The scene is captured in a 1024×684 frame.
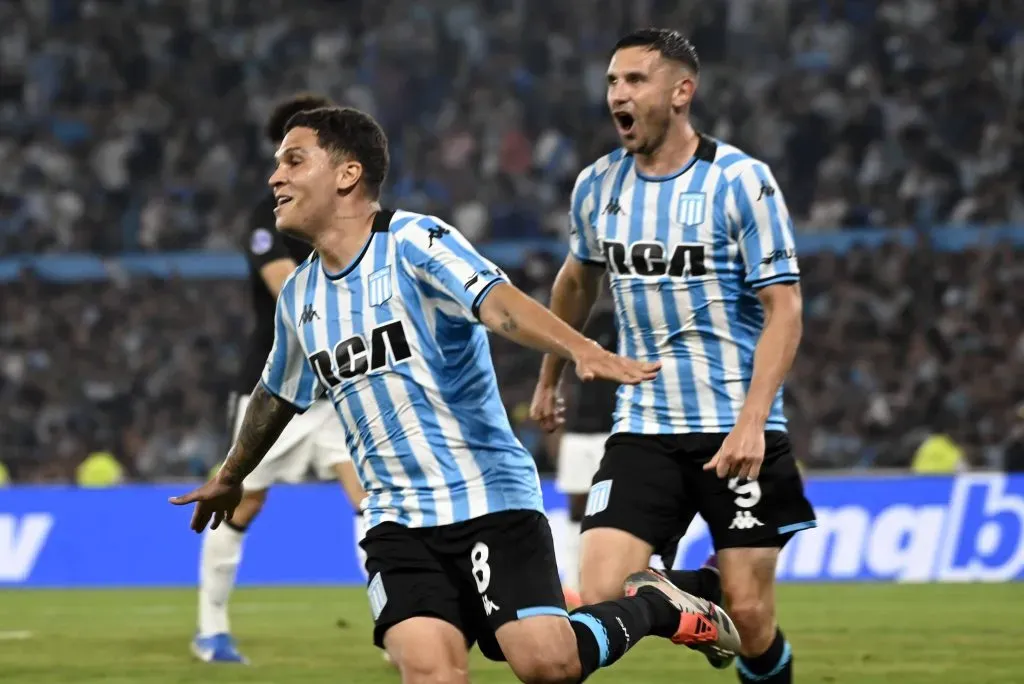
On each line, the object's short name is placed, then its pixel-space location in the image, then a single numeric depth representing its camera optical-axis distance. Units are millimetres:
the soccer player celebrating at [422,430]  9328
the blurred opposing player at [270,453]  15758
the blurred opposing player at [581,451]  21372
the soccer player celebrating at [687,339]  11367
